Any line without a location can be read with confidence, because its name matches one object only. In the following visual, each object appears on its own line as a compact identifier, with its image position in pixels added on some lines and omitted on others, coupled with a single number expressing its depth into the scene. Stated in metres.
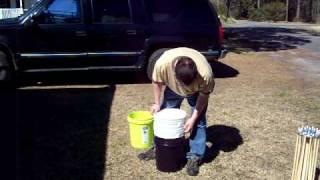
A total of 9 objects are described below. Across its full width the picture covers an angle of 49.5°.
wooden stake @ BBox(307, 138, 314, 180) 3.09
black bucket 3.42
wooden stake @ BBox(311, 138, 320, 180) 3.08
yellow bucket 3.81
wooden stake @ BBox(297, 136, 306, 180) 3.10
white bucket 3.34
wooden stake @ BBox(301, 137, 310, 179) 3.09
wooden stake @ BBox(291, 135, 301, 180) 3.13
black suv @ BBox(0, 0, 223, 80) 5.88
